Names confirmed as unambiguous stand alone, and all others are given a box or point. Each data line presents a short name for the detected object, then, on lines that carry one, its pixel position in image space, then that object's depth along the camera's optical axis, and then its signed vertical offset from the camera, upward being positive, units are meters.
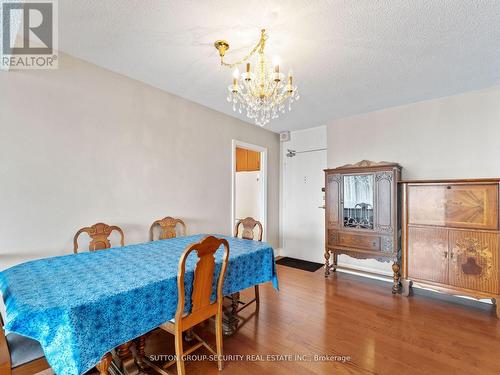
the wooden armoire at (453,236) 2.51 -0.51
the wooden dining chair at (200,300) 1.48 -0.73
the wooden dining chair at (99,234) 2.20 -0.41
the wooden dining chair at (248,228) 2.79 -0.44
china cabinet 3.15 -0.30
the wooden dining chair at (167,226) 2.81 -0.42
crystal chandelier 1.79 +0.83
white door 4.34 -0.30
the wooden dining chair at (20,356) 1.11 -0.82
